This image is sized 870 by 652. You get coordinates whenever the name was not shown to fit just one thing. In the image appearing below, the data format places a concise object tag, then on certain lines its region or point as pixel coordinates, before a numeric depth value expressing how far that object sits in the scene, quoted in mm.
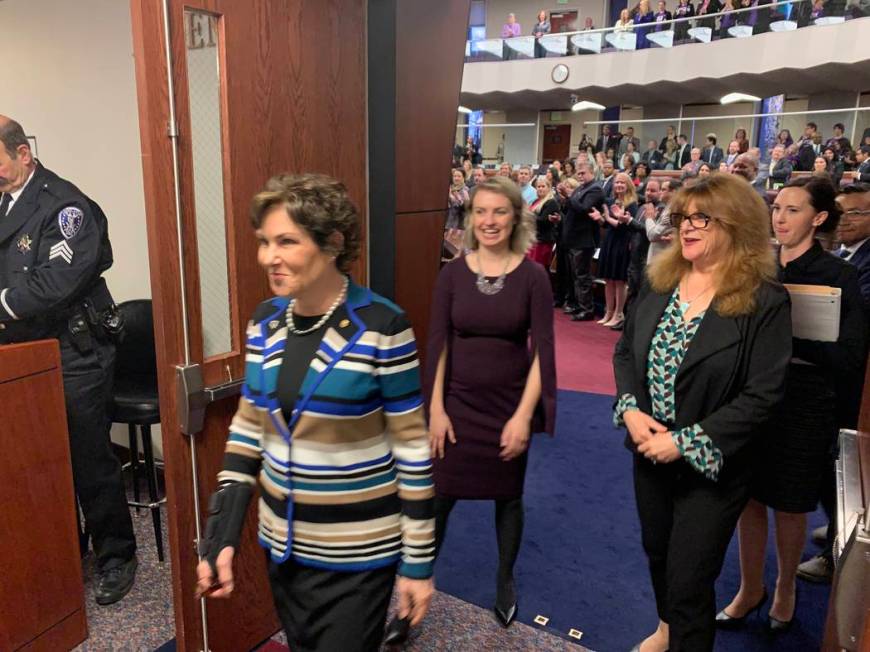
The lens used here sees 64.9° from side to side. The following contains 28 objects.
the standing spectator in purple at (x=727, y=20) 14055
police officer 2359
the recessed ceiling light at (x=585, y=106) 17877
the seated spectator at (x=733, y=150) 9404
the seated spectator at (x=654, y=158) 12383
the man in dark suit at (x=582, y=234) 7324
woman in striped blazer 1339
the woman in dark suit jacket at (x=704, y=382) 1754
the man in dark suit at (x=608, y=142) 14127
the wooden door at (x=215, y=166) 1794
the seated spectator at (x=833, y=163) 8703
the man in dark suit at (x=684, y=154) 11891
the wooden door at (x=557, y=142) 20000
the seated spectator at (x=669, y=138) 12469
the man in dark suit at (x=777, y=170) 8609
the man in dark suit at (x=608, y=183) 7537
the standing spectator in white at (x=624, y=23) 15751
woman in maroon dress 2311
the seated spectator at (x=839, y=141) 9398
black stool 2982
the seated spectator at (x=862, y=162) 7216
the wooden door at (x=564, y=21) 20109
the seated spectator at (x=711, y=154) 10834
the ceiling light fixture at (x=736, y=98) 16000
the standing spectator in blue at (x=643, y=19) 15633
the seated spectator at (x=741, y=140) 9755
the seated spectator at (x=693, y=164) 8793
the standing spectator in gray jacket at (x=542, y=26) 17875
